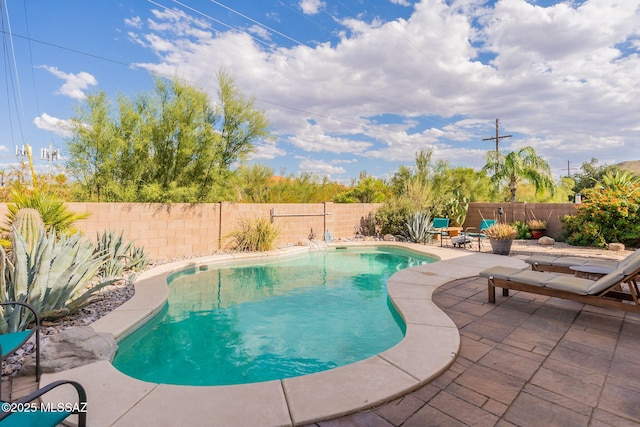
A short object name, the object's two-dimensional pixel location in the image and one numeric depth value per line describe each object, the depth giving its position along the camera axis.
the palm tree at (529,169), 16.83
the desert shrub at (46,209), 5.64
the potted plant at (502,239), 7.52
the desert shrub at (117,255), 5.77
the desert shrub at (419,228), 10.54
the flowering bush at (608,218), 8.26
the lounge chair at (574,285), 3.01
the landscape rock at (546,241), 9.52
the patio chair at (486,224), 9.45
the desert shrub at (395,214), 11.13
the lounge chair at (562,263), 4.39
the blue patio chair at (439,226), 10.12
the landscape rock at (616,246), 7.97
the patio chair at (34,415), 1.10
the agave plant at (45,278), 3.23
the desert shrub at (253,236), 8.82
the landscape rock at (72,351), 2.37
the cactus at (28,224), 4.50
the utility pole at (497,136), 20.08
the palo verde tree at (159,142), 7.59
